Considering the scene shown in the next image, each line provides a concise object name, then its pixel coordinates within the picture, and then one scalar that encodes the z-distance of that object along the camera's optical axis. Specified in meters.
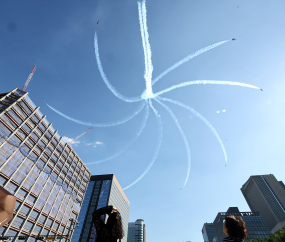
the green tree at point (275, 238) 28.83
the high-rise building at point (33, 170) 40.14
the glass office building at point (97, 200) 76.46
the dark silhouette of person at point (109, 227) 3.36
